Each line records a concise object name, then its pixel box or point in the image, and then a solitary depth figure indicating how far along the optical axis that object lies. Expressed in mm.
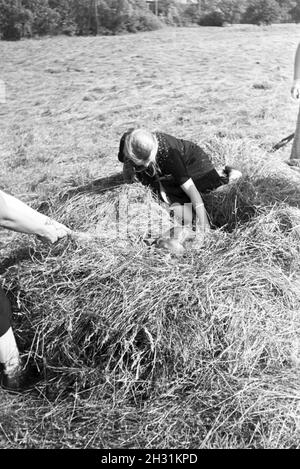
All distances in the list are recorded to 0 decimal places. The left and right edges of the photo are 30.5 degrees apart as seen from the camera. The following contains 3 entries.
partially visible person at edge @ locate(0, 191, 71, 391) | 2303
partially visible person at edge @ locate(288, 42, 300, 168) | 3754
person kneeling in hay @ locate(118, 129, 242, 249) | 2947
